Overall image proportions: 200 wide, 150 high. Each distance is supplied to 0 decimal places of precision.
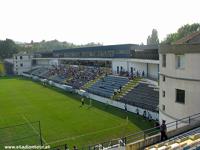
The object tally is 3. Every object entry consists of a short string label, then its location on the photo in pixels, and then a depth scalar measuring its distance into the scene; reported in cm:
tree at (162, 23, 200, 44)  9600
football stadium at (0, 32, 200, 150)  2212
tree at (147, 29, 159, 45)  14688
